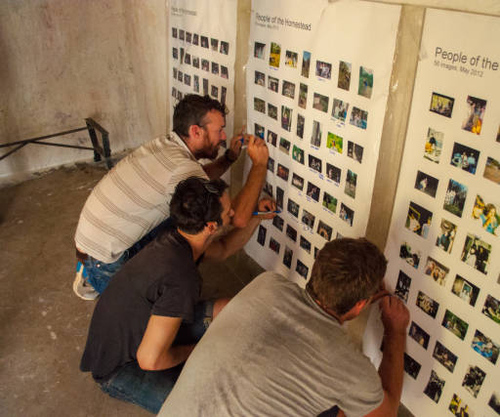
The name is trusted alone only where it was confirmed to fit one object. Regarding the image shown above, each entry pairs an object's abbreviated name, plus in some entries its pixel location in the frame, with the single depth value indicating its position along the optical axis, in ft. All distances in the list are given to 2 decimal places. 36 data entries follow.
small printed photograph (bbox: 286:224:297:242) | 6.82
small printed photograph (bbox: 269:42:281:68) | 5.95
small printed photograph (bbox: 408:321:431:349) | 5.03
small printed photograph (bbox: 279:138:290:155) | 6.34
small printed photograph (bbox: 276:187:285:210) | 6.86
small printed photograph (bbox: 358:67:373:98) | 4.63
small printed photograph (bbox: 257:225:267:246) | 7.65
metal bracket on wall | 11.50
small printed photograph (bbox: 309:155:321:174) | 5.82
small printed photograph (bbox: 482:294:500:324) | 4.07
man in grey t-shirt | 3.94
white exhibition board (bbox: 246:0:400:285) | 4.65
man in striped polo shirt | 6.56
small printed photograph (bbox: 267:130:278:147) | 6.58
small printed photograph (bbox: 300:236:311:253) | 6.56
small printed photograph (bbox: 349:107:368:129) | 4.85
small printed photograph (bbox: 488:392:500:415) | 4.35
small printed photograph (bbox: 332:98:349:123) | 5.08
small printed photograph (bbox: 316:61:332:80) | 5.15
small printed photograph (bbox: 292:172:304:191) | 6.29
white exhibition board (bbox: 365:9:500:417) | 3.70
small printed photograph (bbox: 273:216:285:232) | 7.06
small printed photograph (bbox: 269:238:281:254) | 7.37
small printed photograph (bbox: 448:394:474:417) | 4.74
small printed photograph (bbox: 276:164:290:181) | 6.56
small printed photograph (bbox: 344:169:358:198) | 5.27
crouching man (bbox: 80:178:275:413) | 5.23
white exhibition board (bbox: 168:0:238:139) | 7.18
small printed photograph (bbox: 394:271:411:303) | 5.04
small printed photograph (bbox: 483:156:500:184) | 3.70
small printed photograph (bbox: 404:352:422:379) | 5.32
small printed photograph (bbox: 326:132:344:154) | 5.31
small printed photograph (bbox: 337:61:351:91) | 4.89
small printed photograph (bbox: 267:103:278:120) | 6.38
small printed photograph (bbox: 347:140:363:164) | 5.06
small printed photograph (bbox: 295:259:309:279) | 6.79
